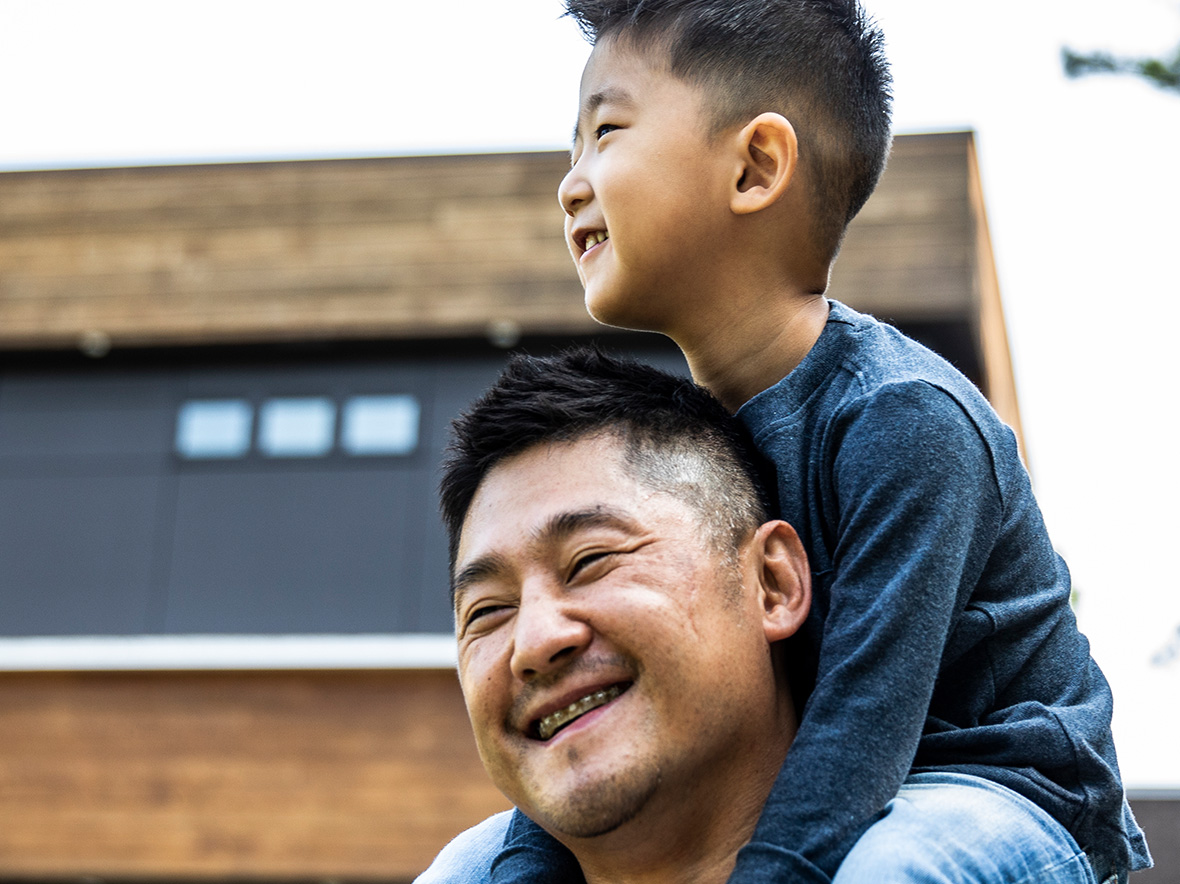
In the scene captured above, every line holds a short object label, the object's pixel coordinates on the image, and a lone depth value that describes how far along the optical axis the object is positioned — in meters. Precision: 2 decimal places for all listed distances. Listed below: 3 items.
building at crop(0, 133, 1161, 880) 10.17
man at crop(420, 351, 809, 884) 1.88
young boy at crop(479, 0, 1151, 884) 1.72
